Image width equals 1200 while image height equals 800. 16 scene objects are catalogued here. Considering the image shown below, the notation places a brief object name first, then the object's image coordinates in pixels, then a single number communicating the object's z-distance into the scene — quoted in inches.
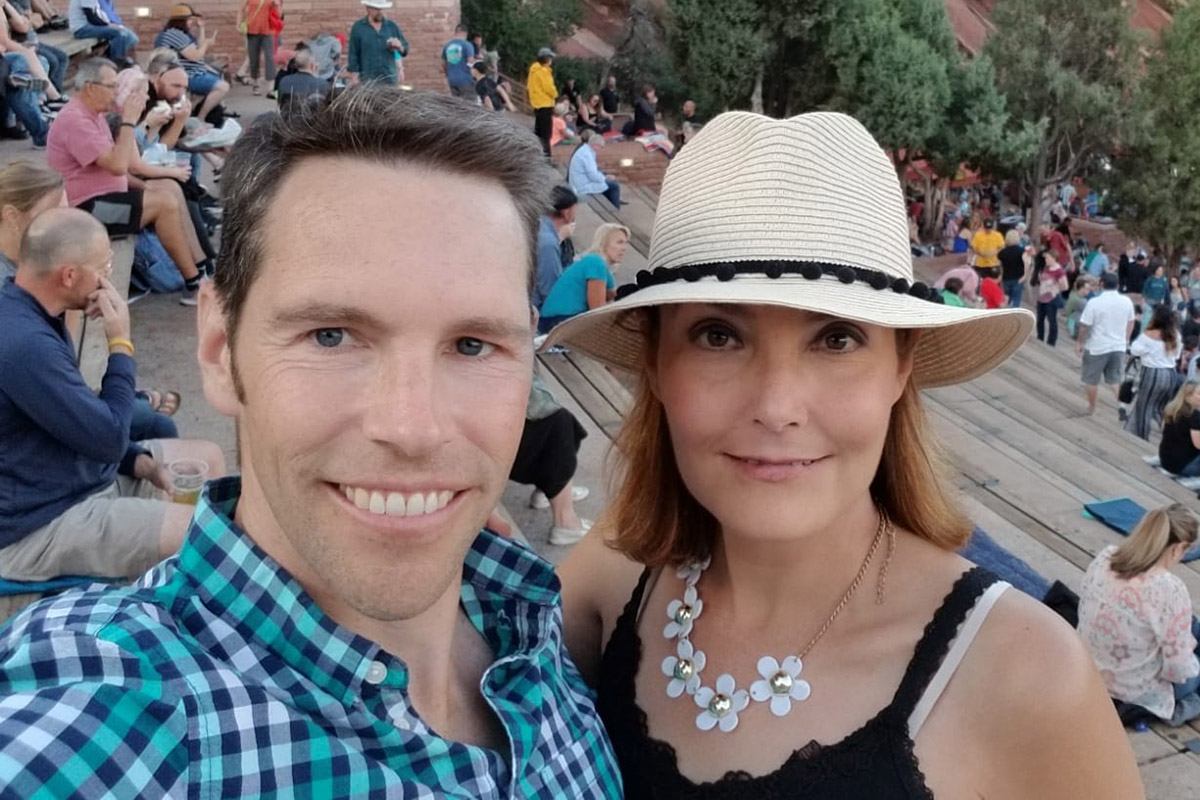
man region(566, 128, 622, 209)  541.0
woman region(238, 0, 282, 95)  597.0
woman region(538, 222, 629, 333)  291.0
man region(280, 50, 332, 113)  398.0
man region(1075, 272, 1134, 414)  486.3
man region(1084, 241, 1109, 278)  852.6
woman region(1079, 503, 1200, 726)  205.8
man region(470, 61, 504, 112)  692.1
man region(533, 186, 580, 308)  302.5
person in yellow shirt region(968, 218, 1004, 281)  637.9
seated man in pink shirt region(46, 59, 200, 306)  265.1
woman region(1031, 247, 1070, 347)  633.6
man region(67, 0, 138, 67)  485.7
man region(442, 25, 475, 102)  645.9
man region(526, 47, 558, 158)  629.9
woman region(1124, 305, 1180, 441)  474.3
